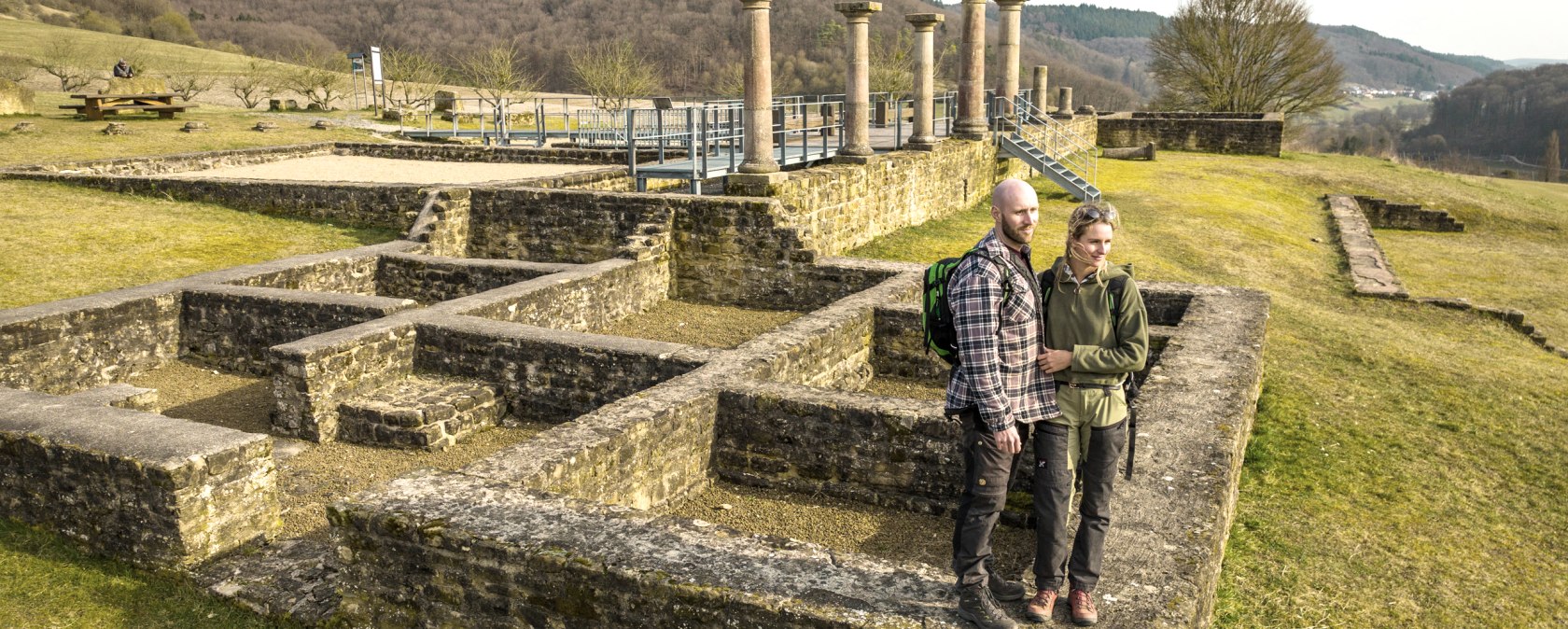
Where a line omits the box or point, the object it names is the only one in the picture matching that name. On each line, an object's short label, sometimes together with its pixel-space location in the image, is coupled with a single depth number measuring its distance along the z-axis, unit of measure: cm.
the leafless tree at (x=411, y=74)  3703
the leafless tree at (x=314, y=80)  3600
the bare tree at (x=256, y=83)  3612
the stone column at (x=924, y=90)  1733
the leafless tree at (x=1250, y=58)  3916
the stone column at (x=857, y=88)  1463
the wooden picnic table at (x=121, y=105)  2661
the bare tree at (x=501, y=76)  3400
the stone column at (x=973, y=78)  1808
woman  377
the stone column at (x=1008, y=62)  2138
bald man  367
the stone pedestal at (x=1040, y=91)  2733
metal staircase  1970
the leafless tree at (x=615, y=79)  3503
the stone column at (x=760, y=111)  1272
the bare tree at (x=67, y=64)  3650
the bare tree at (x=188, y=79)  3556
